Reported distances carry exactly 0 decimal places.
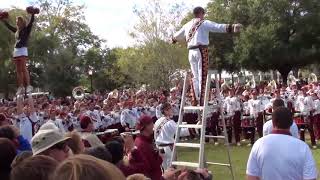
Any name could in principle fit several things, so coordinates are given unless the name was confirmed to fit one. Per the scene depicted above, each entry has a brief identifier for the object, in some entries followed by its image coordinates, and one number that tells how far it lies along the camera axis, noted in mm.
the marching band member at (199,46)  10362
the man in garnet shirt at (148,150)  6980
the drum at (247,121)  21781
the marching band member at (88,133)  7703
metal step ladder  9344
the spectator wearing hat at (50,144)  4625
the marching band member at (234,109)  22453
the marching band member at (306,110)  19641
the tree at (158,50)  46656
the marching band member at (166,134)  12398
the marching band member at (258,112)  21594
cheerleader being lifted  13688
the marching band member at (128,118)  21109
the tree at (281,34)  45750
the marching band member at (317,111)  20669
